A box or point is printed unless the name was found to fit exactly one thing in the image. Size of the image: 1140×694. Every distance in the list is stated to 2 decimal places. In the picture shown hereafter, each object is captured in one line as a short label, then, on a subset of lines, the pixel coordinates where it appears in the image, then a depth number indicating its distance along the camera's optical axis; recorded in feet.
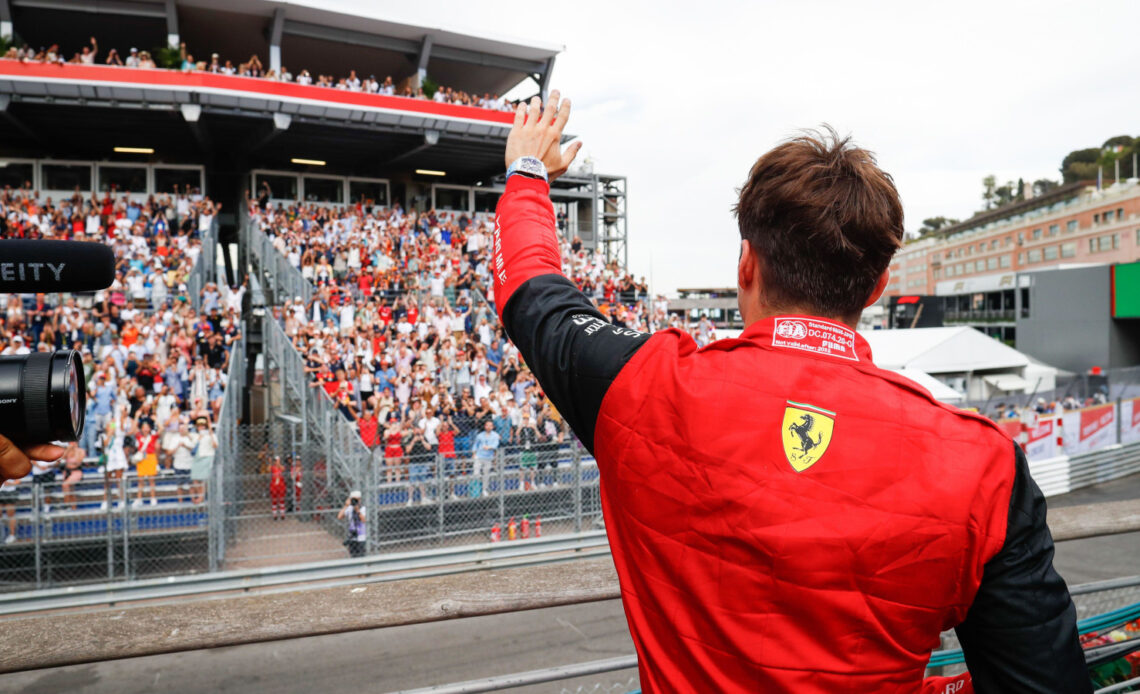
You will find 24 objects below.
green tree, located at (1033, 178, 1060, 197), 359.42
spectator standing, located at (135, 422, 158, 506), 31.37
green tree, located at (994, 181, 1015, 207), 397.19
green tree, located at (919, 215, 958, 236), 431.43
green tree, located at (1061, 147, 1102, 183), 327.67
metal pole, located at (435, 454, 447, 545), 34.58
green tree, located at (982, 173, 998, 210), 406.21
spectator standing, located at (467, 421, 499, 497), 35.53
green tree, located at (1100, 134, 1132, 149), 308.97
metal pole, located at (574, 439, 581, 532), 36.91
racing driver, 3.15
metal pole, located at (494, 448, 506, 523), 35.53
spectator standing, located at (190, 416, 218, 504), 32.32
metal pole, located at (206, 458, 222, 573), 31.89
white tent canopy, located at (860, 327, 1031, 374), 68.57
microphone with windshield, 4.47
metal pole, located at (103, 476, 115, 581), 30.32
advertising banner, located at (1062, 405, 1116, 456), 56.18
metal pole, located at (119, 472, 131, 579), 30.58
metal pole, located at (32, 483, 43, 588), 29.43
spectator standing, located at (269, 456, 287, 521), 33.02
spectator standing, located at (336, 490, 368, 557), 34.00
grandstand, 33.30
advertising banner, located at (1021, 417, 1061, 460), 53.26
